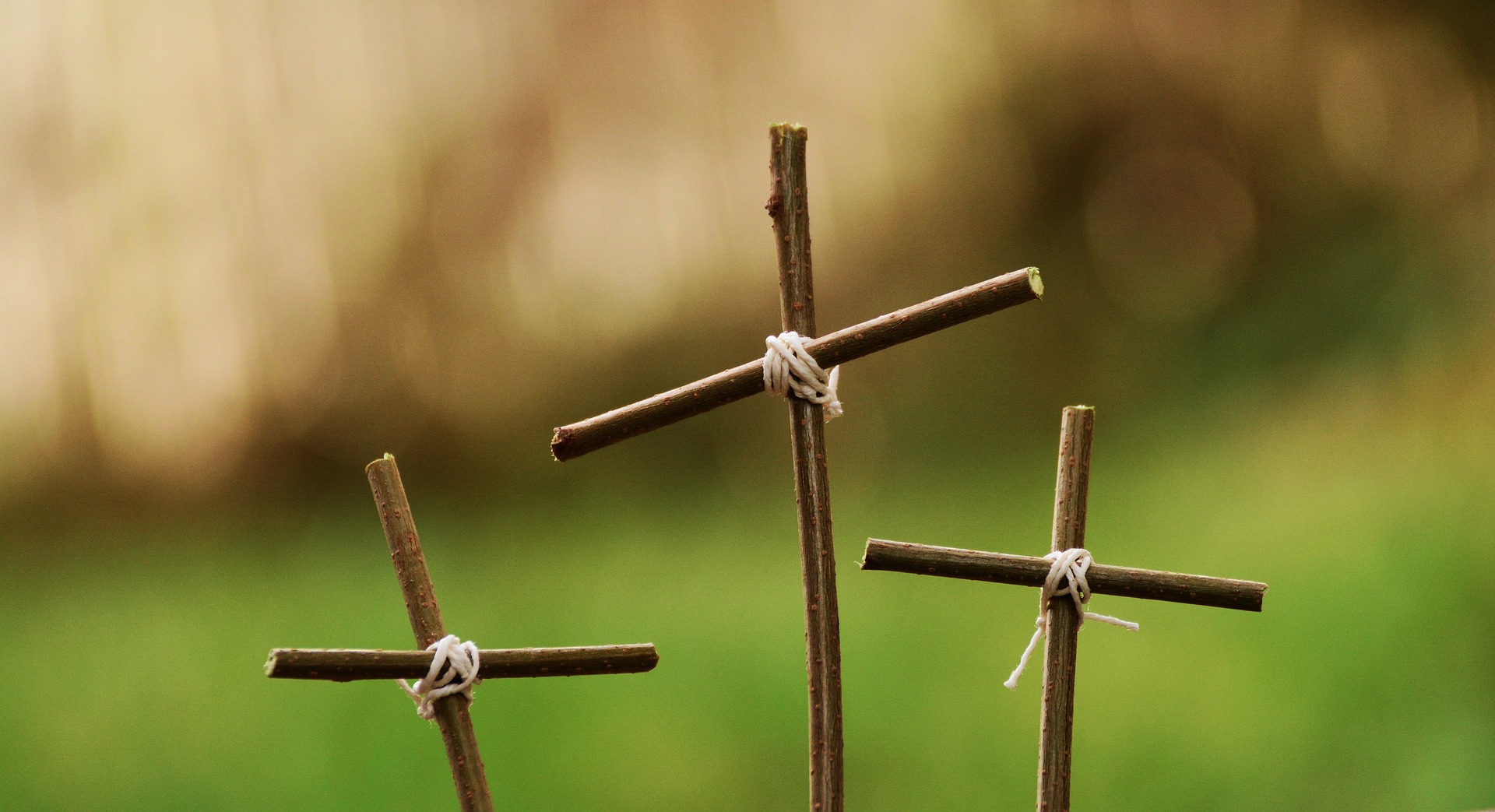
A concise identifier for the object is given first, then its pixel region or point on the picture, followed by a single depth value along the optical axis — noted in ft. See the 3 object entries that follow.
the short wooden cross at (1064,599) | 4.83
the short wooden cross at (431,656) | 4.79
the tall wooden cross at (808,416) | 4.80
